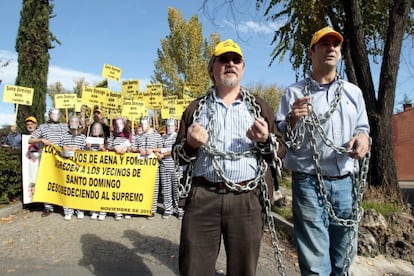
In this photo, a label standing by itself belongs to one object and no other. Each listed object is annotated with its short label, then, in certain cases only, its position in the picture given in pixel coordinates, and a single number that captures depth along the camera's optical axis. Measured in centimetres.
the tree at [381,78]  805
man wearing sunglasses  284
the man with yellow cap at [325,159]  299
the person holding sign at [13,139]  1039
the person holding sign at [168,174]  791
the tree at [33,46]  1348
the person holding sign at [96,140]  796
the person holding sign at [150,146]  790
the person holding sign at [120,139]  785
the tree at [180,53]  2827
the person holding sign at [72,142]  773
